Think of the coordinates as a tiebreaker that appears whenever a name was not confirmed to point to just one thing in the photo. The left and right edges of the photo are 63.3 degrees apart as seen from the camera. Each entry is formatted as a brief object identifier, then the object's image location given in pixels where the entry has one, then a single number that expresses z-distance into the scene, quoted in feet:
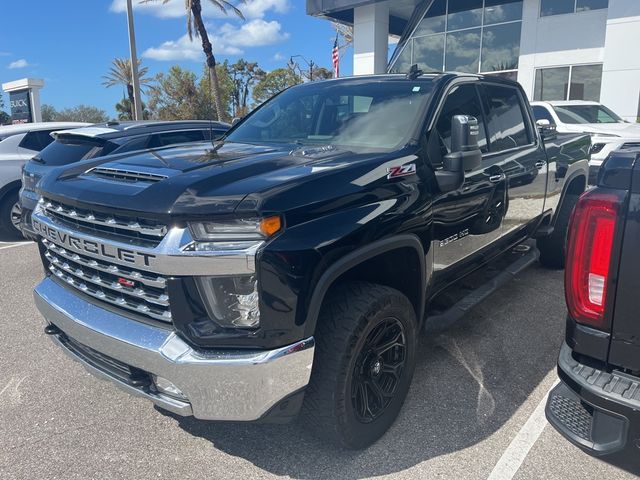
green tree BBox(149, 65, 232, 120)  143.43
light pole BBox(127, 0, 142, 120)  51.49
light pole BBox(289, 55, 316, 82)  108.47
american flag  65.26
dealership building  53.31
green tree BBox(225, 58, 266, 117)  183.21
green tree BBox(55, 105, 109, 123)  207.82
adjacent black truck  5.80
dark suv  19.23
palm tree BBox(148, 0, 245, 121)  71.46
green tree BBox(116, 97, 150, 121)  175.58
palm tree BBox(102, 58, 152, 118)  145.38
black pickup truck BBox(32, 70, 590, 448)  6.96
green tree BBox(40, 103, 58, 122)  189.88
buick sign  67.97
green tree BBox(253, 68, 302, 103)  161.79
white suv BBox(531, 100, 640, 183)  33.65
